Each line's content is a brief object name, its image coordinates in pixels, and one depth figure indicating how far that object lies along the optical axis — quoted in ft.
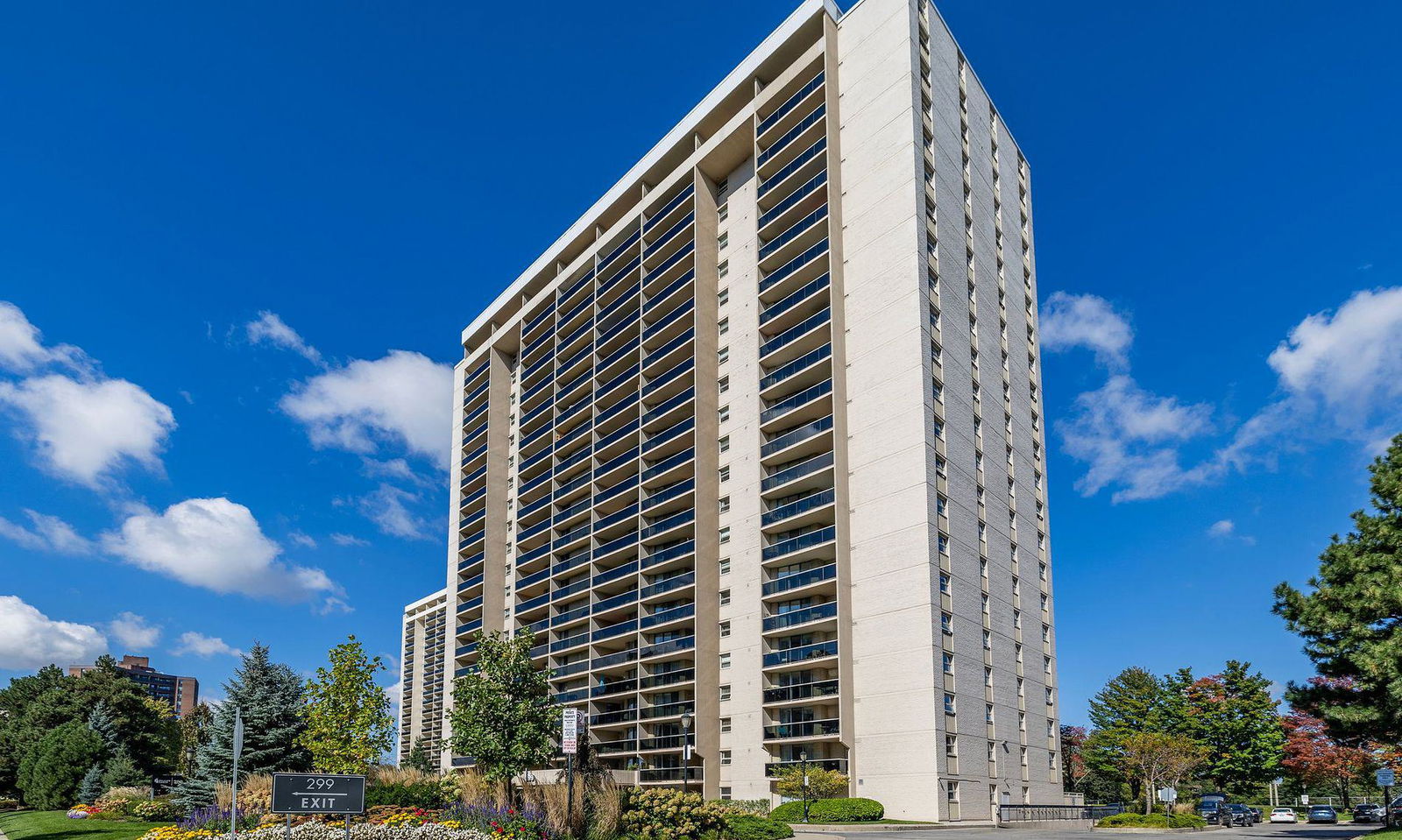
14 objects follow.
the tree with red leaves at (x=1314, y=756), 231.91
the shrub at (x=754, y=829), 98.09
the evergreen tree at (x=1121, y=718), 265.13
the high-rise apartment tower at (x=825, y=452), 163.73
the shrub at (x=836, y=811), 139.74
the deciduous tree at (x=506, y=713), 120.16
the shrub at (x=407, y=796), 116.98
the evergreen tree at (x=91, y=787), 181.06
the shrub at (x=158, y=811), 130.82
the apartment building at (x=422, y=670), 463.01
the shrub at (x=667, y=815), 89.20
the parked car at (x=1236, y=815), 183.73
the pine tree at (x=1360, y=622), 102.17
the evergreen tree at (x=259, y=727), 131.34
